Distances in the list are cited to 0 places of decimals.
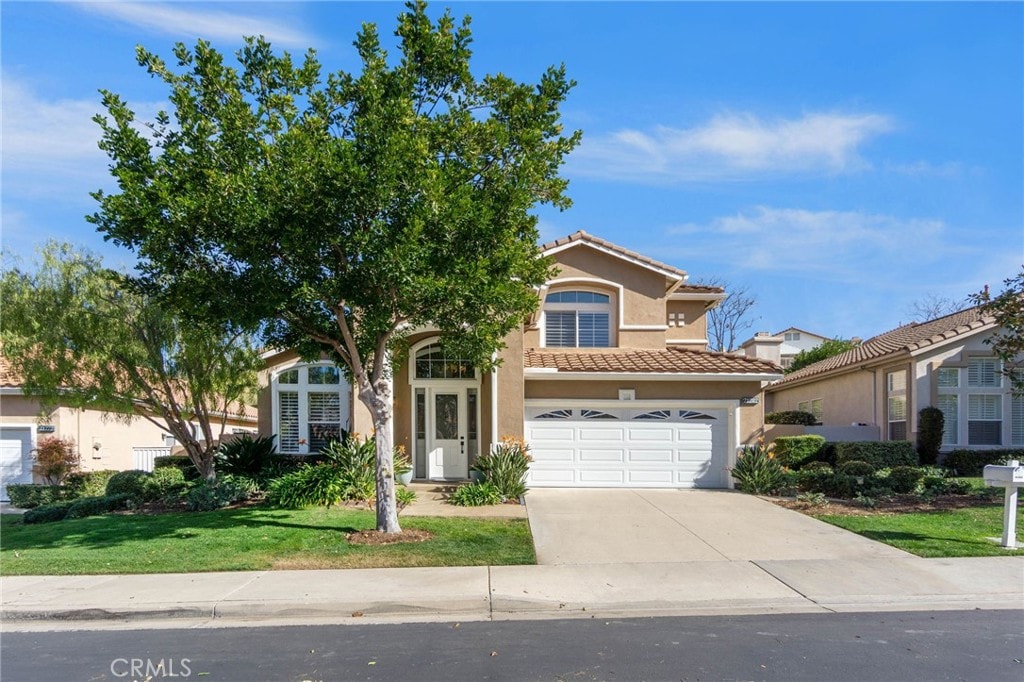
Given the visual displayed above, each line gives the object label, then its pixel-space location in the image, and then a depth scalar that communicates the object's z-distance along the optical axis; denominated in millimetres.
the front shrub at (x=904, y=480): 15914
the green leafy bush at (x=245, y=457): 16797
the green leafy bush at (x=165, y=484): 16500
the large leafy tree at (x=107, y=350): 14727
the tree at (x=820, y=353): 34594
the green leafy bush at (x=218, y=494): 14773
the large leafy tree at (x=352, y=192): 9938
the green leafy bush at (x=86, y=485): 18406
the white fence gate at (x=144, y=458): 22500
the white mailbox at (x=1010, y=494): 10391
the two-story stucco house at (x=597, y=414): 17500
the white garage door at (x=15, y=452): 20000
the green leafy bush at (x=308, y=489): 14444
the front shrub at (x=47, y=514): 14852
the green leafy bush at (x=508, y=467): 15060
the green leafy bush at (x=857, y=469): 17188
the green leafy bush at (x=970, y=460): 19766
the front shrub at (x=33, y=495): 18094
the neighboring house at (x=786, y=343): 25422
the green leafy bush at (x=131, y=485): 16406
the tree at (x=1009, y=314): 14344
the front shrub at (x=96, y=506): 14945
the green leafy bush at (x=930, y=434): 19797
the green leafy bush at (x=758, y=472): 16625
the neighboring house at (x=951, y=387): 20500
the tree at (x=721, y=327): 49719
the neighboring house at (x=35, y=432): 19844
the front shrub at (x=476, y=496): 14594
